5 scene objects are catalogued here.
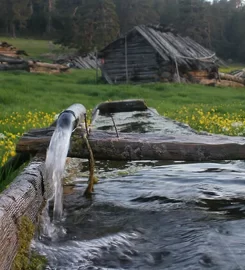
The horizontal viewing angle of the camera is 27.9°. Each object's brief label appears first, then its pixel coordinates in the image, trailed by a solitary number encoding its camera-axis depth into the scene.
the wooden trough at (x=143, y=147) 4.26
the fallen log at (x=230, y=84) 37.06
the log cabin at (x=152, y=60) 32.72
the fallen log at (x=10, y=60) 36.18
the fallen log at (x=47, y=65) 35.34
